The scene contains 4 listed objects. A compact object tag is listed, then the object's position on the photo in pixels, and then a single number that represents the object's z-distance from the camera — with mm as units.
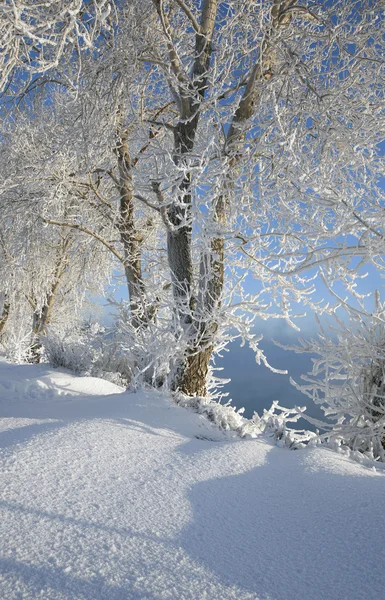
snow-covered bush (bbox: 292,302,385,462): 3531
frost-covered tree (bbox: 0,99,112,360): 7141
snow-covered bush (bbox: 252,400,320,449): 3602
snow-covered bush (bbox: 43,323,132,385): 7254
